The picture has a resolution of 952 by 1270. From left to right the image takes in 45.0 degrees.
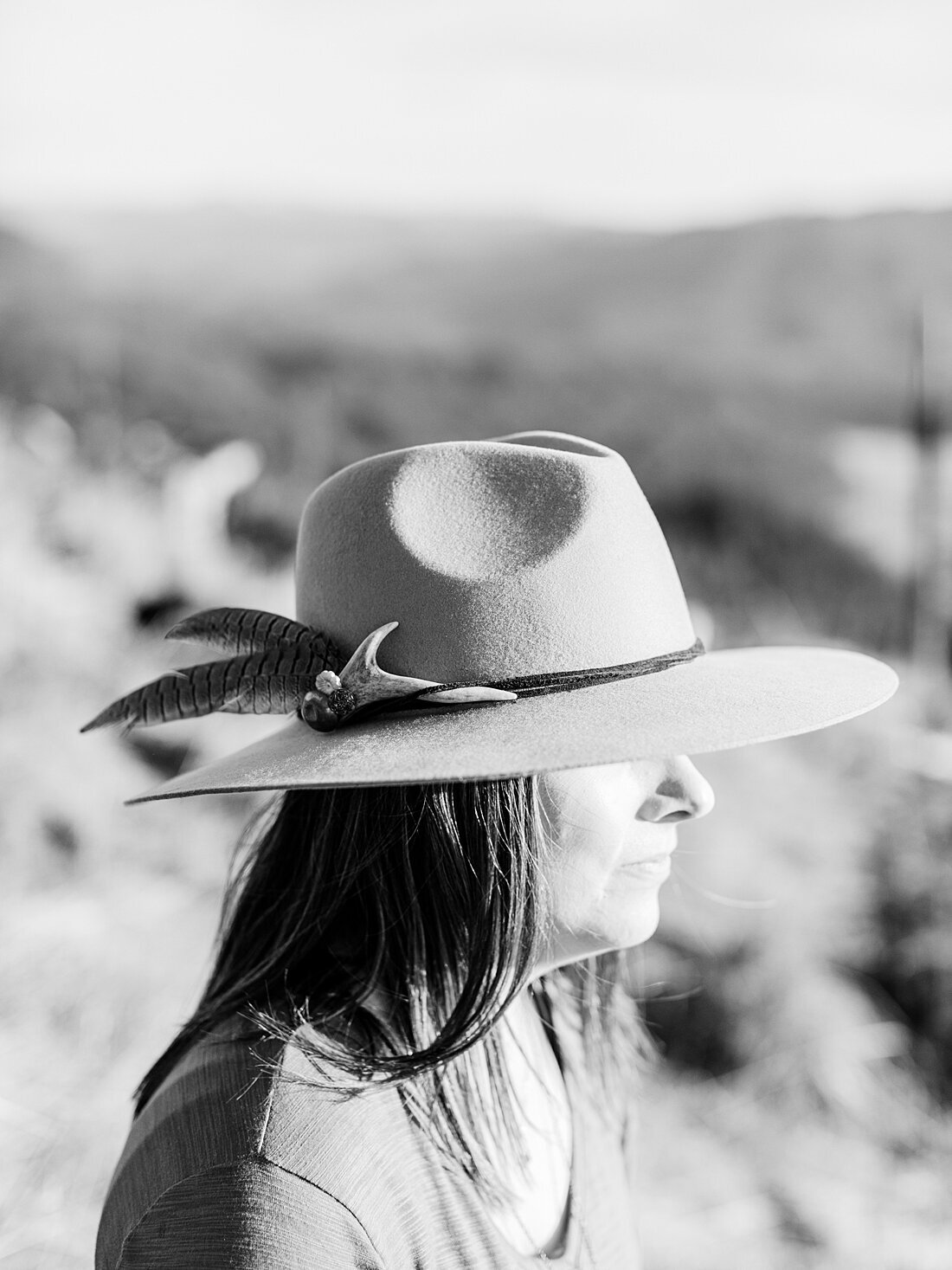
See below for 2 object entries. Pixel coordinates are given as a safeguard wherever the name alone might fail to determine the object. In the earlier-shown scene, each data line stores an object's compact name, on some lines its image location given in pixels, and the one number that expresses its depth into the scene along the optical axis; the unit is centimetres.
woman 103
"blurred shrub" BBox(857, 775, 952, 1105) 400
